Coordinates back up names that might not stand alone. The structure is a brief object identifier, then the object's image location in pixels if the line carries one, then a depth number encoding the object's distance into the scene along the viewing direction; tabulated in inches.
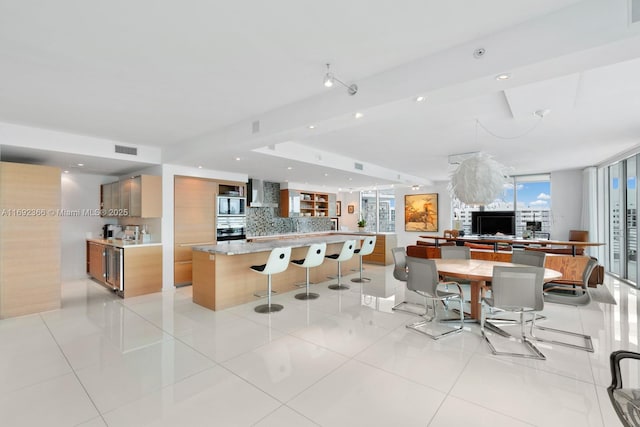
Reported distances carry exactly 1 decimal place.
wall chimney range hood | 300.5
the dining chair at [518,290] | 117.9
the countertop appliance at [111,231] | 249.1
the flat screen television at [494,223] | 311.7
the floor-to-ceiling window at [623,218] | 231.3
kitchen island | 173.8
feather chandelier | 150.6
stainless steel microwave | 261.1
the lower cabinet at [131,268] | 201.6
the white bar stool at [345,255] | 220.2
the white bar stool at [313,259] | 189.5
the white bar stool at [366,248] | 242.1
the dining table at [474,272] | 134.0
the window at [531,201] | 344.8
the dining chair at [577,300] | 125.7
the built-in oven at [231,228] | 260.4
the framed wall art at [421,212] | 413.1
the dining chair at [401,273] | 172.7
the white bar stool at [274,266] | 165.3
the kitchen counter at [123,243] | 204.9
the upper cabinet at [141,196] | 210.7
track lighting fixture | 100.3
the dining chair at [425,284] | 139.6
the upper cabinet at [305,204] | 345.7
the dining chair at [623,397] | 54.1
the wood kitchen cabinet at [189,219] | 230.1
